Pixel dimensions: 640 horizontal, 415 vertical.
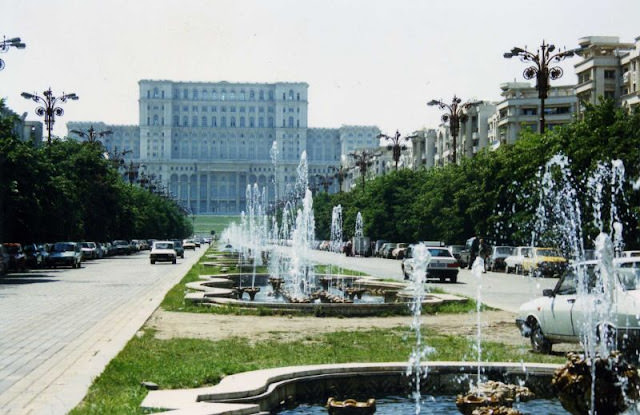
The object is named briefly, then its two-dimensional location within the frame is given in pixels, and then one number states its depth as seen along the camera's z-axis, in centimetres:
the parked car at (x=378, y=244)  8175
